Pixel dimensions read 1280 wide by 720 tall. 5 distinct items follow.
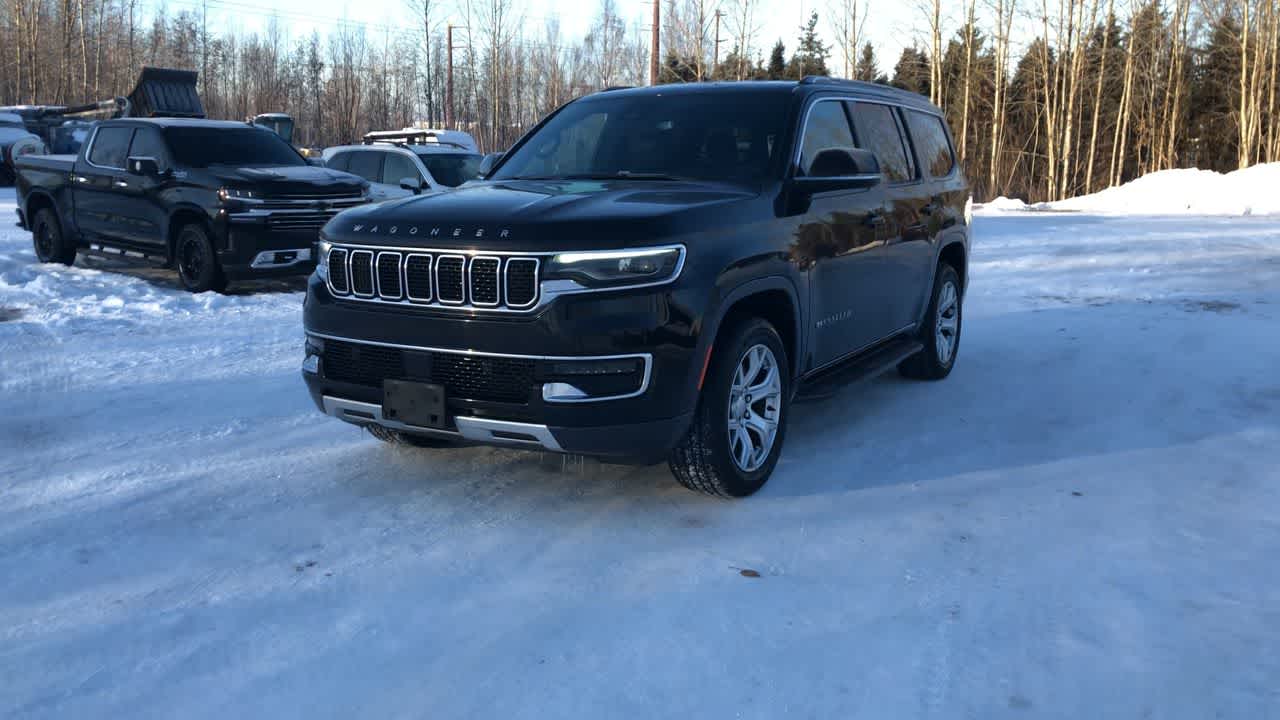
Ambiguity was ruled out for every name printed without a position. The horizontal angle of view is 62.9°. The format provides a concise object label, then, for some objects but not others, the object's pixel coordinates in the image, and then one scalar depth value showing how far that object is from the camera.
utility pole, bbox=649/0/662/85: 35.38
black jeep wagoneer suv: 4.00
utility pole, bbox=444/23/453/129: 50.50
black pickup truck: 10.44
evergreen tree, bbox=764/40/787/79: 60.78
